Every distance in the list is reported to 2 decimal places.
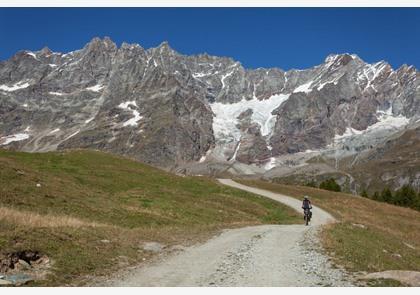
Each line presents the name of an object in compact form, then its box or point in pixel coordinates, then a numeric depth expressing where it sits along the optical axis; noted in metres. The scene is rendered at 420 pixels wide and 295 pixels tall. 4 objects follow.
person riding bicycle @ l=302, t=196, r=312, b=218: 49.50
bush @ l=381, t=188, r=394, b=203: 136.12
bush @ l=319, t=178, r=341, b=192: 128.93
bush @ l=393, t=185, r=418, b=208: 131.25
